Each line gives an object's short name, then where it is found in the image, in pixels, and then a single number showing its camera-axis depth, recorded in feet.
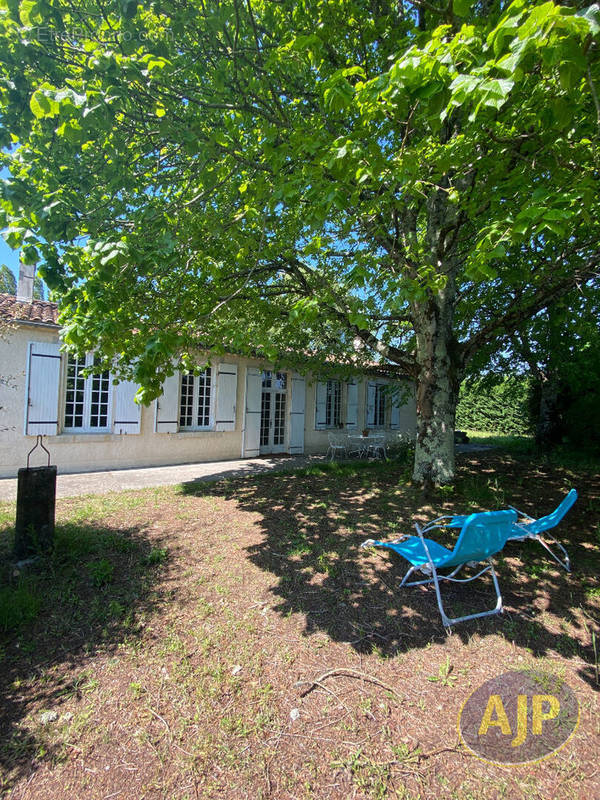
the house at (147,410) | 23.76
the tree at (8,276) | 112.74
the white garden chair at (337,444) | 36.91
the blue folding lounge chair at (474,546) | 9.46
